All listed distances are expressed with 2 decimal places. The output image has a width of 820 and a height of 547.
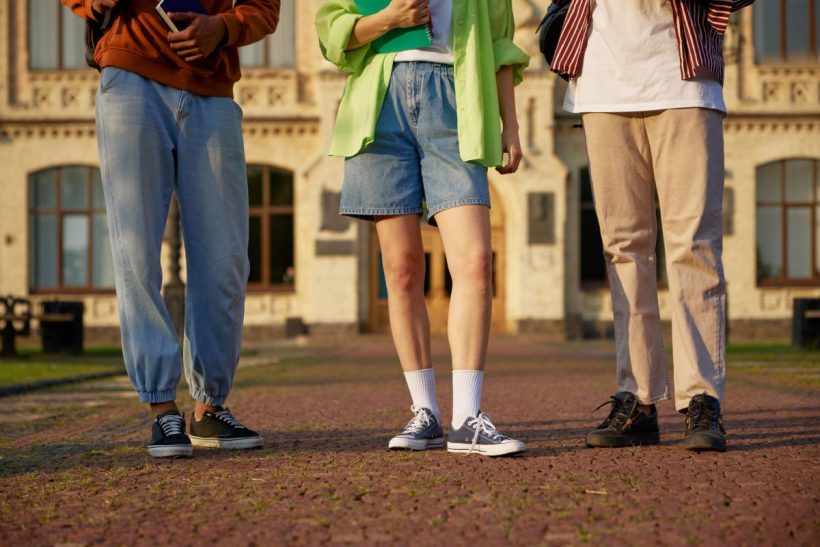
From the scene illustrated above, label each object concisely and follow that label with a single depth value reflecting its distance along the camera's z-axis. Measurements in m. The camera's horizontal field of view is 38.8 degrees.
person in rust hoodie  4.49
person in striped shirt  4.47
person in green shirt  4.36
